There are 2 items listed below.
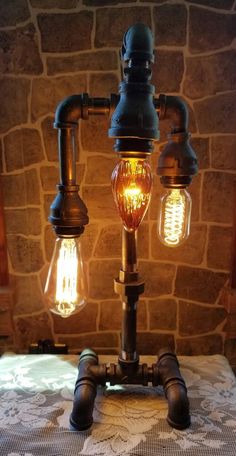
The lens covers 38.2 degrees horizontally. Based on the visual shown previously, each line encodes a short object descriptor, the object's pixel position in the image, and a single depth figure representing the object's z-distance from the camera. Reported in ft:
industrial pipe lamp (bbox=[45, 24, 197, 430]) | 2.91
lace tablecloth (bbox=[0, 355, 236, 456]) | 3.16
